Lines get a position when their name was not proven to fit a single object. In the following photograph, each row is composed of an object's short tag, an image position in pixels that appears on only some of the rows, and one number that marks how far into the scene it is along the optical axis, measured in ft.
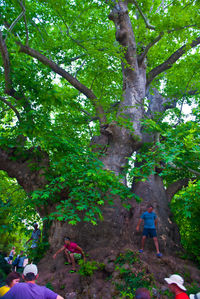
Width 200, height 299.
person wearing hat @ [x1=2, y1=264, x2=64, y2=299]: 7.13
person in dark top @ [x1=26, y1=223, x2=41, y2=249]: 20.71
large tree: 18.56
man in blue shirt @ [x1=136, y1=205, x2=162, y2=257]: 18.70
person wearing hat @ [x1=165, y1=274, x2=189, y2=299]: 8.46
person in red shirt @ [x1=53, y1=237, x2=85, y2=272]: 16.58
